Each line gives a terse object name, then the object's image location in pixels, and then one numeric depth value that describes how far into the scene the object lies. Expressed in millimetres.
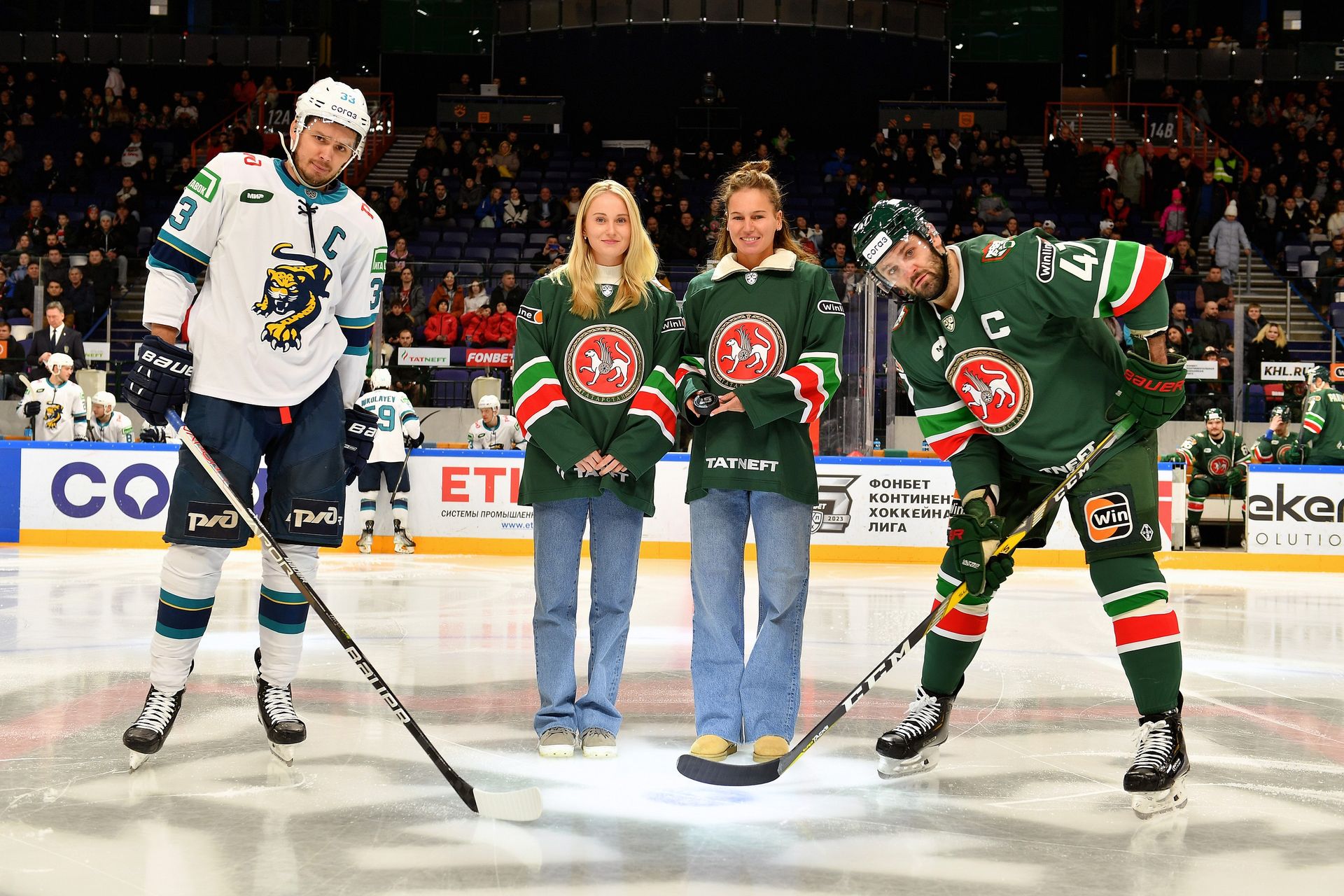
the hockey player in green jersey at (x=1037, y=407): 2969
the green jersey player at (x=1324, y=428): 10477
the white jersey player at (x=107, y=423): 10578
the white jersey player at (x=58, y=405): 10352
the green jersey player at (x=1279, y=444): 10828
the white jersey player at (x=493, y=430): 10914
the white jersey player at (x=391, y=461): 9867
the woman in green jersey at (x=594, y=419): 3361
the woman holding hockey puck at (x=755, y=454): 3307
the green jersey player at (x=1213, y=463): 10703
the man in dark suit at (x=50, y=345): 11219
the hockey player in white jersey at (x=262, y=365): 3215
